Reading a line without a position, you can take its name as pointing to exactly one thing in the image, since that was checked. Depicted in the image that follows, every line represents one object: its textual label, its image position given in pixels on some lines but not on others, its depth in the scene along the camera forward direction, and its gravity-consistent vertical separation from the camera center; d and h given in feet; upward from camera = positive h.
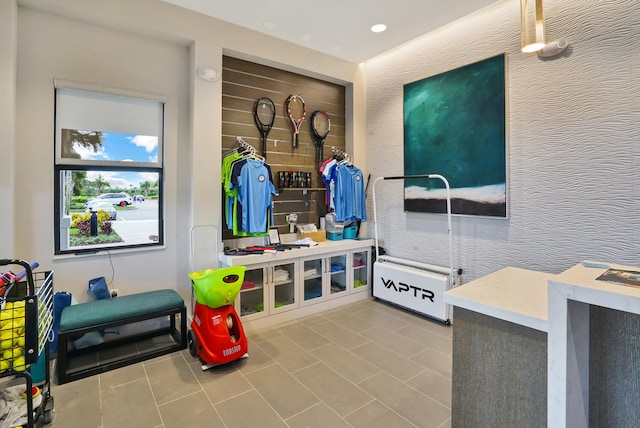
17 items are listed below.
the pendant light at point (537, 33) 7.22 +4.87
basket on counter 13.96 -0.87
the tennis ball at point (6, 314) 5.55 -1.67
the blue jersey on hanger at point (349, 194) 14.35 +0.91
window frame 9.98 +1.65
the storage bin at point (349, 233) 15.24 -0.86
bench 8.36 -3.63
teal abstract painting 11.09 +2.80
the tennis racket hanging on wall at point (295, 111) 14.23 +4.61
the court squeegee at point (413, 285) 11.96 -2.79
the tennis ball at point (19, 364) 5.60 -2.53
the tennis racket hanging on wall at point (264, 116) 13.35 +4.10
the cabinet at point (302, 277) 11.80 -2.50
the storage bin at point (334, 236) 14.74 -0.97
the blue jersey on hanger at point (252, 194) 11.68 +0.78
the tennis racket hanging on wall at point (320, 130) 14.97 +3.95
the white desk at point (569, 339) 3.84 -1.60
